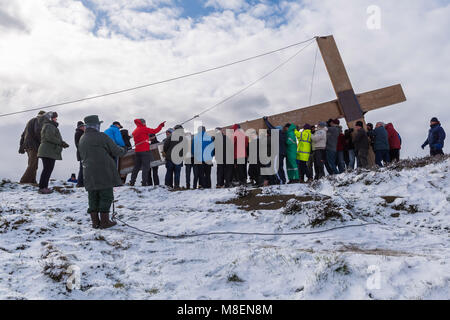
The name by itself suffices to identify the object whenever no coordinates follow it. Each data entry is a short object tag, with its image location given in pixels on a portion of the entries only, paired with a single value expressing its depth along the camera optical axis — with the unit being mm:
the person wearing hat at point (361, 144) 11961
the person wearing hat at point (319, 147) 12125
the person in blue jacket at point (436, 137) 12406
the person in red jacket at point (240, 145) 11914
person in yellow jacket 12086
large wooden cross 12180
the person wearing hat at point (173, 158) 11742
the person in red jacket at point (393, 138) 13117
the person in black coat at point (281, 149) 11828
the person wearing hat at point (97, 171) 7047
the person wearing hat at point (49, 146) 9891
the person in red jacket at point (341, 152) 12547
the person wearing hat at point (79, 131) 11305
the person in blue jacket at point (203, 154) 11773
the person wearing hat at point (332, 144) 12233
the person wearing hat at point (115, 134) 11148
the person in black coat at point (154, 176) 12548
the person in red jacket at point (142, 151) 11500
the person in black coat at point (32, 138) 11336
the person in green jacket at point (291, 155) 12062
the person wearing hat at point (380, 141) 12414
